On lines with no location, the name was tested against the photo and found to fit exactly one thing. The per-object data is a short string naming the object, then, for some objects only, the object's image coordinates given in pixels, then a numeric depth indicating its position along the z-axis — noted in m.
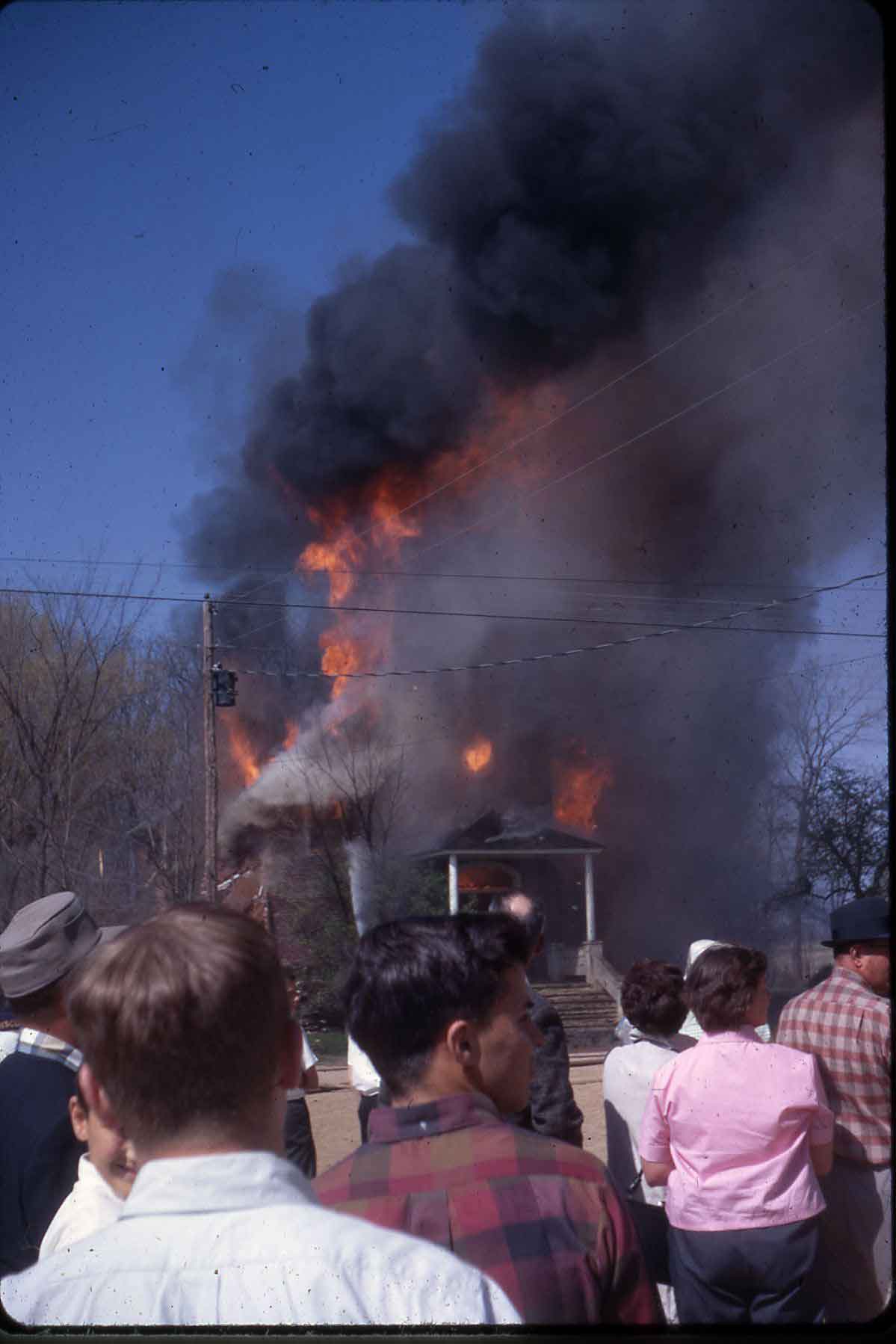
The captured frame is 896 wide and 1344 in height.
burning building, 23.20
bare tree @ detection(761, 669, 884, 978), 19.09
